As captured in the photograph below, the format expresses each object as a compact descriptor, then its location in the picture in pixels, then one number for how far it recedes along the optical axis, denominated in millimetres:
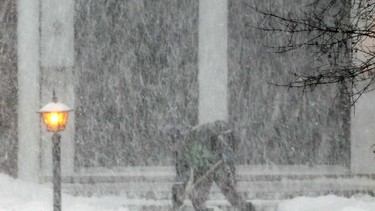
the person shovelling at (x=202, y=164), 19953
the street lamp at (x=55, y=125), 18125
